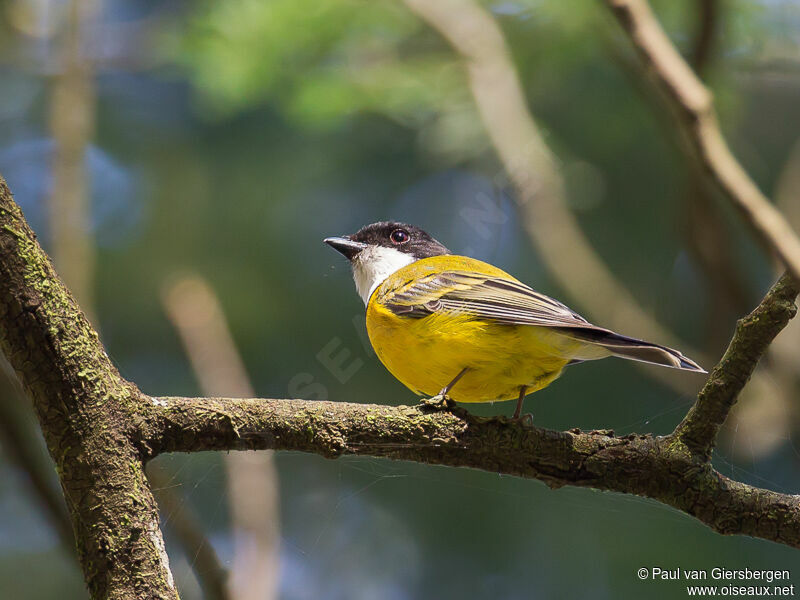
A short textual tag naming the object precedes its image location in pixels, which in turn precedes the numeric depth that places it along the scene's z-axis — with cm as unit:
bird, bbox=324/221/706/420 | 550
